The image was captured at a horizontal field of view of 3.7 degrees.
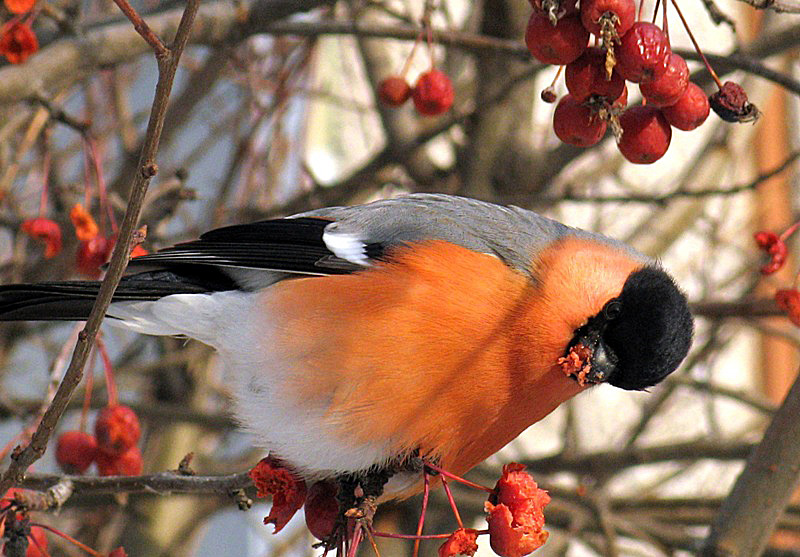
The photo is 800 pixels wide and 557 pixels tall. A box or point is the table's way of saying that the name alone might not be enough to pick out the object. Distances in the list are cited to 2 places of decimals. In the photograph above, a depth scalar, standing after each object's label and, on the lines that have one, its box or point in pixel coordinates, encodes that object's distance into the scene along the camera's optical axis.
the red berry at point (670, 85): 2.26
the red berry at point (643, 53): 2.26
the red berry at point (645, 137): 2.27
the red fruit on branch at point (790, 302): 2.30
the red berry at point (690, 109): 2.27
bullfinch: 2.29
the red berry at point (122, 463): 2.33
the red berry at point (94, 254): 2.33
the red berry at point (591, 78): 2.26
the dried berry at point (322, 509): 2.29
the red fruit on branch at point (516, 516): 2.26
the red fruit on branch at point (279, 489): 2.29
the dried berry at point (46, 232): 2.33
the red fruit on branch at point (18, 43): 2.31
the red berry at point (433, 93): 2.36
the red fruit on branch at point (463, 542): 2.26
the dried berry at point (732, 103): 2.27
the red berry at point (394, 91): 2.37
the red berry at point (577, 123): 2.27
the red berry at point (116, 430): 2.33
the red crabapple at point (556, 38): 2.26
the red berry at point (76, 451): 2.34
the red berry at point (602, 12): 2.25
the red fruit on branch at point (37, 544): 2.29
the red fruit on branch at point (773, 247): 2.30
